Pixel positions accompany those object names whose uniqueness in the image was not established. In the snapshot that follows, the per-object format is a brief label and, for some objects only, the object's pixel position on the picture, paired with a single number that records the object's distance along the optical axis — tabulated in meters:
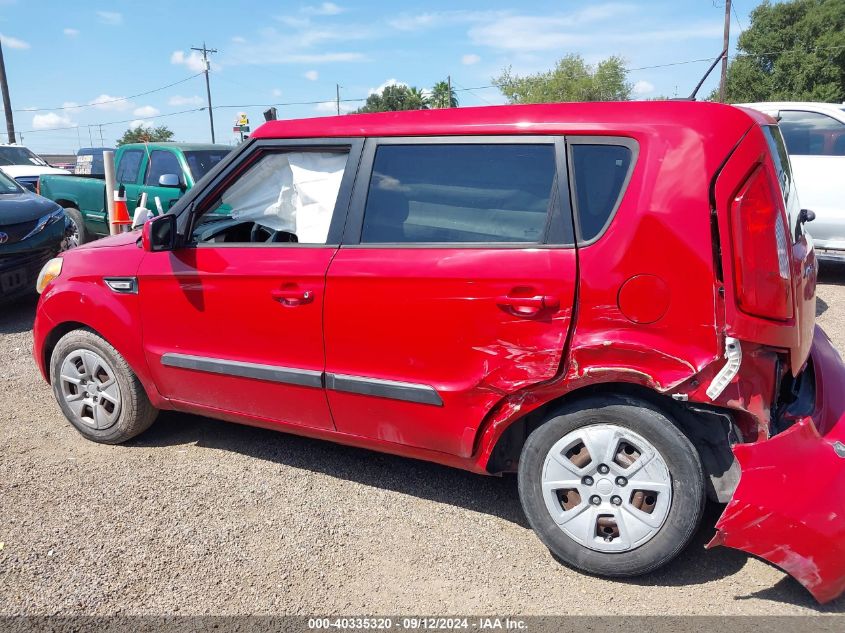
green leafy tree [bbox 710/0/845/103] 39.03
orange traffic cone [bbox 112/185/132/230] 8.73
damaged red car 2.53
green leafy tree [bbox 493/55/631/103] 54.31
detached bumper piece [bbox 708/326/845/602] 2.45
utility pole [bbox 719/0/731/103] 29.20
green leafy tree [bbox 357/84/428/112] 63.25
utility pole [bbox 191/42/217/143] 52.14
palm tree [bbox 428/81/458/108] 66.34
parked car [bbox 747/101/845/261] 7.42
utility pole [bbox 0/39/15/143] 27.39
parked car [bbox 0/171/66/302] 6.92
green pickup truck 9.92
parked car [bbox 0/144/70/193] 14.78
